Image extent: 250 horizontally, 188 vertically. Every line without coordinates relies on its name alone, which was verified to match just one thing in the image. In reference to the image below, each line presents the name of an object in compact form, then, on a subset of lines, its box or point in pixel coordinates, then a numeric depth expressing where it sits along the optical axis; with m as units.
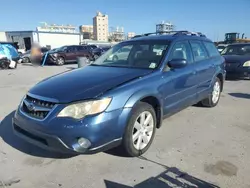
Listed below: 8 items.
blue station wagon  2.23
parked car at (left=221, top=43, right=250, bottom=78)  7.35
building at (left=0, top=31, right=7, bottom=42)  30.74
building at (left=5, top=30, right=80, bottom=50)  29.19
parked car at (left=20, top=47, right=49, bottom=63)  17.37
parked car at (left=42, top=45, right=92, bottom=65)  15.41
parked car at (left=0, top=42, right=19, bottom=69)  12.72
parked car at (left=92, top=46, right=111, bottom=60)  17.35
